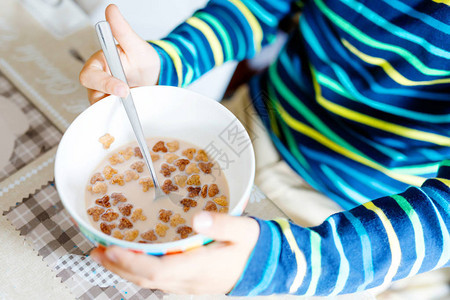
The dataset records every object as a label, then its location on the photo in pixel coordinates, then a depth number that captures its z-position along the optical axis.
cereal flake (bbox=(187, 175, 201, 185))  0.48
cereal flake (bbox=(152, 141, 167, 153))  0.52
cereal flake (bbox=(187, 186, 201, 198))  0.47
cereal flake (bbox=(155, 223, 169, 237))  0.44
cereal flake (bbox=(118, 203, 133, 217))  0.46
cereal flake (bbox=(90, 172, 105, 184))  0.49
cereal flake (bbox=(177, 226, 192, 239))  0.44
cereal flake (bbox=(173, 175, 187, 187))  0.49
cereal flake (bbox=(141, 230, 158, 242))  0.44
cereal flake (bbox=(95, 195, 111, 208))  0.46
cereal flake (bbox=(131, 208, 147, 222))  0.45
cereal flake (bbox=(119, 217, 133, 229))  0.45
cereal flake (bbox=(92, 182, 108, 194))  0.48
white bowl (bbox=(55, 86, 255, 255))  0.44
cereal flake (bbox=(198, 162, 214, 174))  0.50
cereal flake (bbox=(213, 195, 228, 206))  0.47
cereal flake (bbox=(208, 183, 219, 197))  0.48
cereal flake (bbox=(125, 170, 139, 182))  0.49
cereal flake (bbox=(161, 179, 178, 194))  0.48
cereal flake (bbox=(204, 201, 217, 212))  0.46
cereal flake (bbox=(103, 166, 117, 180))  0.49
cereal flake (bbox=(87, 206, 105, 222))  0.46
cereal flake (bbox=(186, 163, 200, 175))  0.50
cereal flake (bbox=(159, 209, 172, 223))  0.45
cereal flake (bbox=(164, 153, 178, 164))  0.51
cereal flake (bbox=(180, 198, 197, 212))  0.46
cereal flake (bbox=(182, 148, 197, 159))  0.52
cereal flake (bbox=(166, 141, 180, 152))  0.53
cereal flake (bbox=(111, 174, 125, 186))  0.48
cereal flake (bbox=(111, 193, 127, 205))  0.47
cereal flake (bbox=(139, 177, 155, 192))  0.48
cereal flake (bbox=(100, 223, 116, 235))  0.44
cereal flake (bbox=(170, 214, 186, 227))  0.45
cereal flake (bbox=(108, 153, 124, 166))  0.50
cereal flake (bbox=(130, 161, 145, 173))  0.50
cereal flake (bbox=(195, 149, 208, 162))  0.51
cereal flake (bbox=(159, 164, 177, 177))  0.50
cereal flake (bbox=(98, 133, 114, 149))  0.50
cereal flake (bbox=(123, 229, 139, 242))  0.44
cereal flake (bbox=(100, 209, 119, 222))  0.45
